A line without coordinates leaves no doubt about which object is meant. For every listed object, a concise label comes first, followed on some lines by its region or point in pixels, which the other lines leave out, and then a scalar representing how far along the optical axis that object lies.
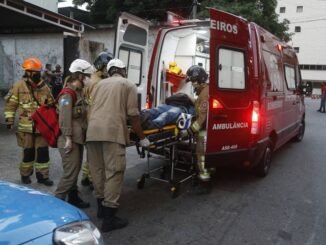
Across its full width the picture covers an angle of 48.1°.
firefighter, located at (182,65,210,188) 4.85
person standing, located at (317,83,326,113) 19.22
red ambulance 4.73
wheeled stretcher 4.39
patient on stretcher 4.40
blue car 1.79
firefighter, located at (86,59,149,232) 3.76
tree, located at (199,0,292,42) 13.97
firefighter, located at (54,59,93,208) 4.03
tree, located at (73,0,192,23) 18.28
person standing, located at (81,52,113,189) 4.83
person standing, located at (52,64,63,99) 12.83
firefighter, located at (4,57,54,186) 5.15
